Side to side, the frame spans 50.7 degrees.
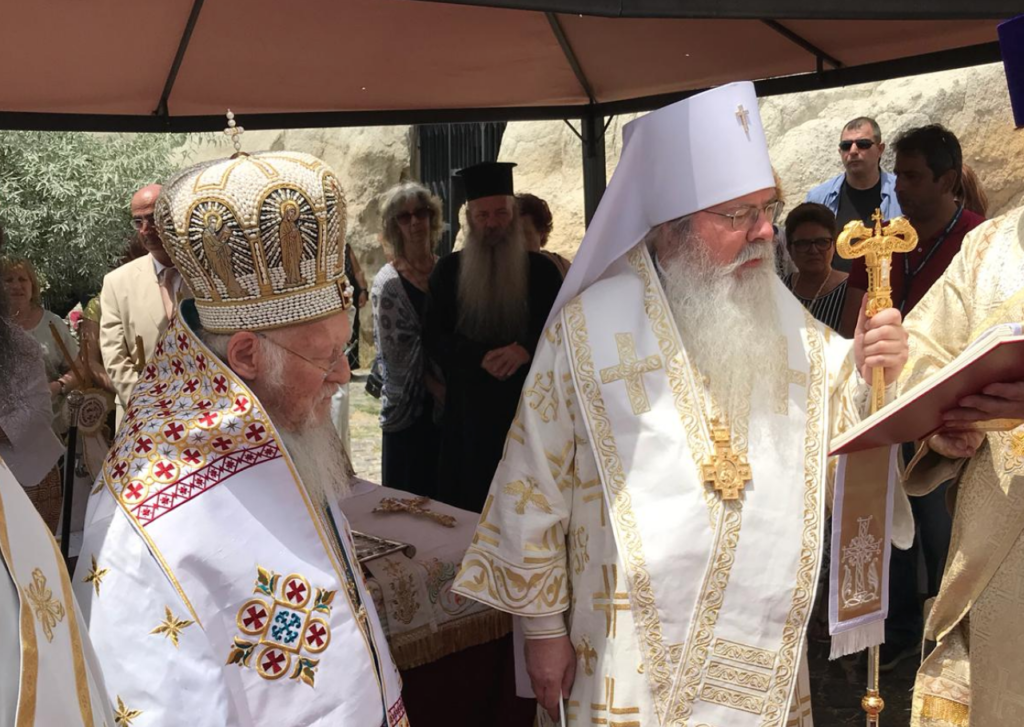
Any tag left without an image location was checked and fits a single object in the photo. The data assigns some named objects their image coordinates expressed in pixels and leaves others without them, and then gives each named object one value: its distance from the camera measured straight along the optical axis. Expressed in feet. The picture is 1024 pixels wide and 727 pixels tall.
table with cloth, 10.19
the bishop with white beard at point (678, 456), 8.40
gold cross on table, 11.70
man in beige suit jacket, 16.46
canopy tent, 13.96
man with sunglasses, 21.27
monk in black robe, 17.24
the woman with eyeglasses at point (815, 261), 16.55
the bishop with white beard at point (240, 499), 5.95
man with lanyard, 15.47
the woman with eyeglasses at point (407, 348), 18.72
